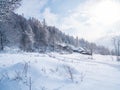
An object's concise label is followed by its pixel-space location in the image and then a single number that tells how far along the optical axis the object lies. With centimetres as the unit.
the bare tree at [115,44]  3971
